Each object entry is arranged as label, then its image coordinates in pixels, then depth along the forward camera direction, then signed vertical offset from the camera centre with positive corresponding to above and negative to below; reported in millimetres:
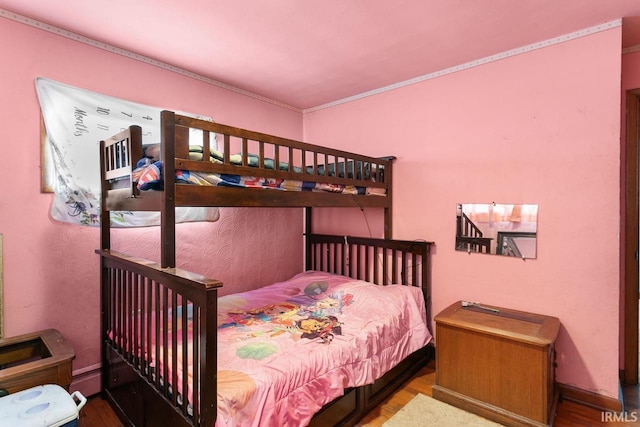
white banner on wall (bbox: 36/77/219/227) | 2113 +494
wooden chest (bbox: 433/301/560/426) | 1896 -957
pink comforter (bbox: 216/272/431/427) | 1459 -762
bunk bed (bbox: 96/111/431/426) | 1408 -637
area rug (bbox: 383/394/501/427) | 1989 -1288
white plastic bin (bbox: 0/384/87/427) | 1424 -889
